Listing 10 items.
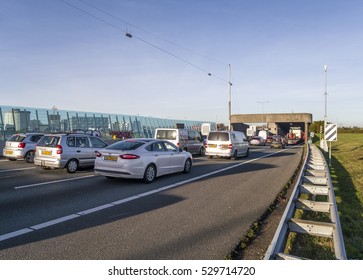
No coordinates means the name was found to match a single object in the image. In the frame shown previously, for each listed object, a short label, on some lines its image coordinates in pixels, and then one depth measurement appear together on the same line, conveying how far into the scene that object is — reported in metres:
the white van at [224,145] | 18.69
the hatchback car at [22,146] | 15.53
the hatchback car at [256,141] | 43.28
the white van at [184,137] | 19.64
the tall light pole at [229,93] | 40.34
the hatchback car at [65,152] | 11.84
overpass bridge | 66.69
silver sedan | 9.59
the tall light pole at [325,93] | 28.50
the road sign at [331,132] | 18.62
